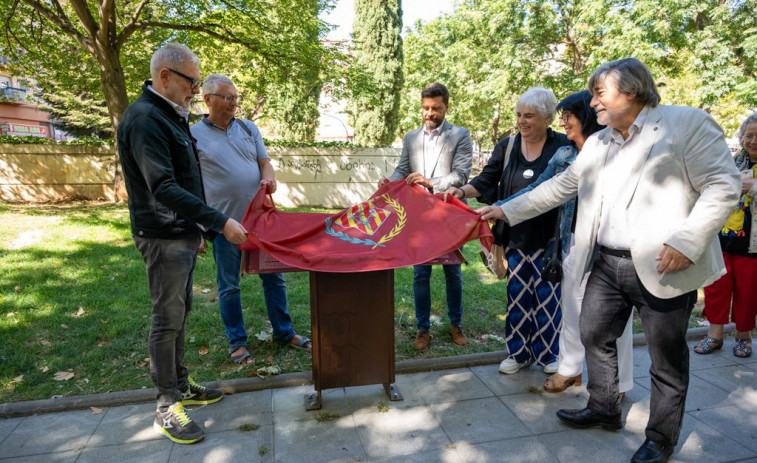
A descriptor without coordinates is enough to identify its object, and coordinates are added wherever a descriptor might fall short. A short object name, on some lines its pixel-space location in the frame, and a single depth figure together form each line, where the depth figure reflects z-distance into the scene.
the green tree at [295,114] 22.42
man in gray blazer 4.04
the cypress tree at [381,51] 18.97
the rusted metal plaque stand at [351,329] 3.17
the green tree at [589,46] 14.86
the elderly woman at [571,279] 3.24
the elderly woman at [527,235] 3.49
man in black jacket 2.65
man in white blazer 2.30
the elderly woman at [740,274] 3.92
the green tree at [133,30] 10.88
